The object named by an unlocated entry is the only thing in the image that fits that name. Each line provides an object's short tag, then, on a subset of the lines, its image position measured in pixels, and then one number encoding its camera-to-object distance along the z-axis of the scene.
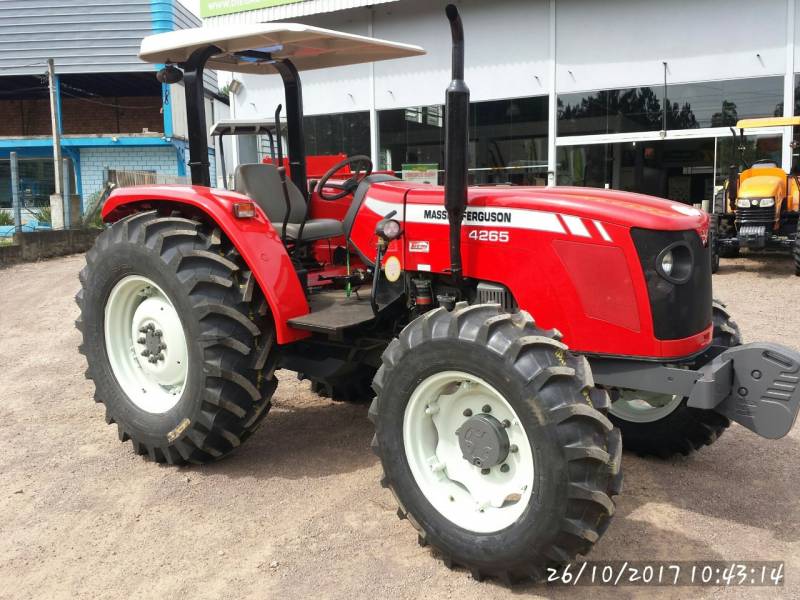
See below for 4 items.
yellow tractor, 11.08
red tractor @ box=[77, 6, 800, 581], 2.65
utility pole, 14.48
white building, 12.87
